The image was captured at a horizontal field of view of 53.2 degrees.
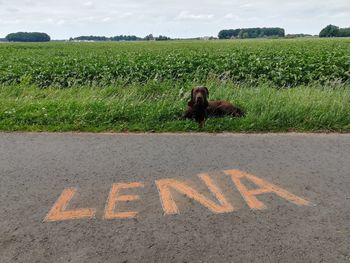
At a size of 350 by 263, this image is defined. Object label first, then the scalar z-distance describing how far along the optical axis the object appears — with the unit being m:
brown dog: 6.07
